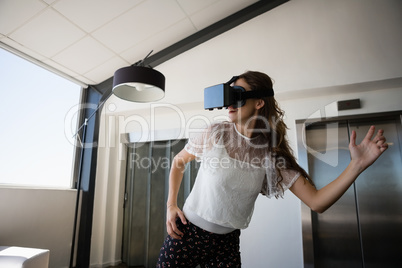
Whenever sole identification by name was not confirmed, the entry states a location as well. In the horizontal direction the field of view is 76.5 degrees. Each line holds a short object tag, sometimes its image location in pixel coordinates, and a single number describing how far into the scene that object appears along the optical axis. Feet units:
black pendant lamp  5.83
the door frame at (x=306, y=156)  8.35
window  9.08
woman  3.03
